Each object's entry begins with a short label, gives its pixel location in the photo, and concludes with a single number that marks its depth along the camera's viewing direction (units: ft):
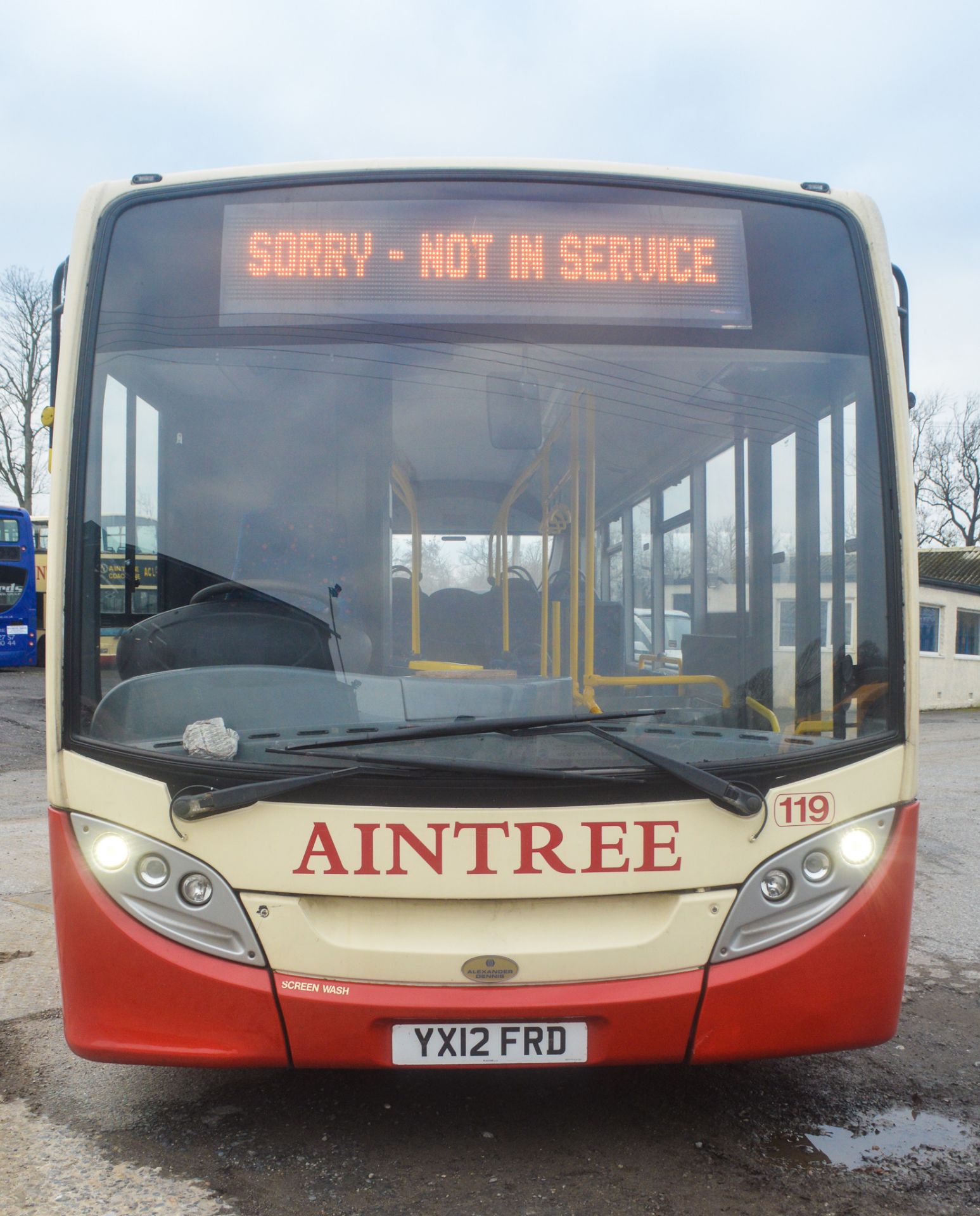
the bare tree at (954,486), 161.68
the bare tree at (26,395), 112.06
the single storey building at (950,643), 87.71
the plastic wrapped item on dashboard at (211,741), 8.61
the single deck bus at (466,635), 8.55
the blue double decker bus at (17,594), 78.89
